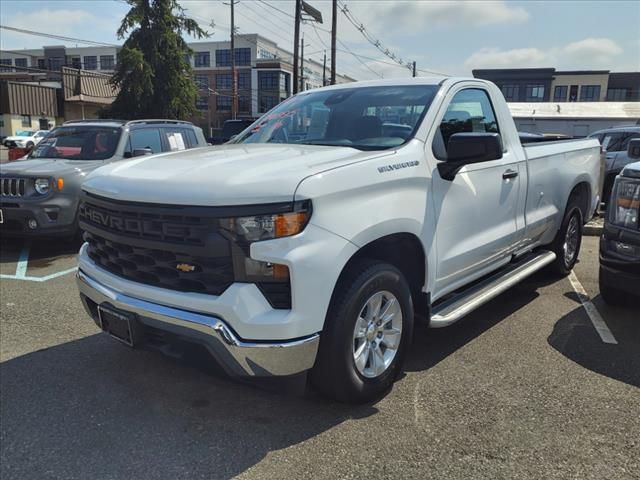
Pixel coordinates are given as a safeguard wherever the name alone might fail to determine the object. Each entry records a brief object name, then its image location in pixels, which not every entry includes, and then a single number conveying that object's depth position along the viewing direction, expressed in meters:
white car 38.83
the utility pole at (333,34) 29.34
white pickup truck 2.50
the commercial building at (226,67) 79.12
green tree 25.20
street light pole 25.82
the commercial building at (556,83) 59.03
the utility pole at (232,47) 39.69
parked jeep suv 6.80
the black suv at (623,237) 4.20
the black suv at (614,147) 10.96
